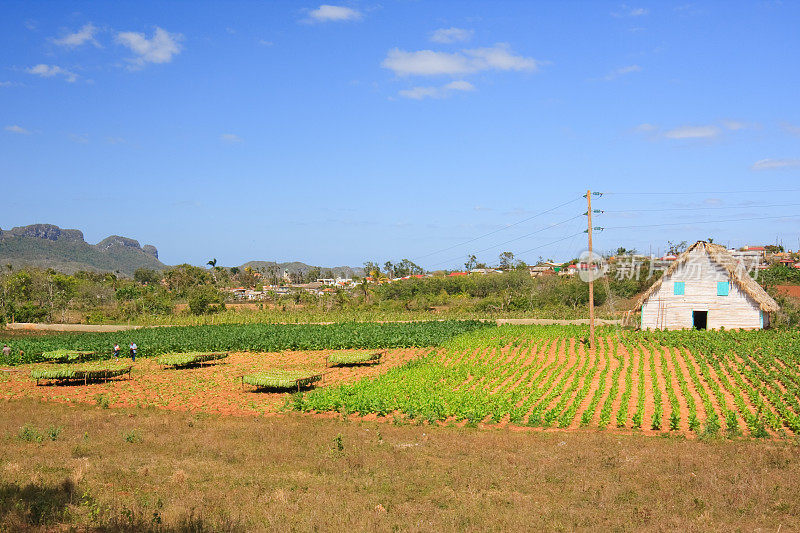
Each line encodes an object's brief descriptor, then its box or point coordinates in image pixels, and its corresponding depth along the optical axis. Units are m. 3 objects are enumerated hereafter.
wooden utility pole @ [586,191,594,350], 31.87
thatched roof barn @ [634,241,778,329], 39.97
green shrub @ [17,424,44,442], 15.78
